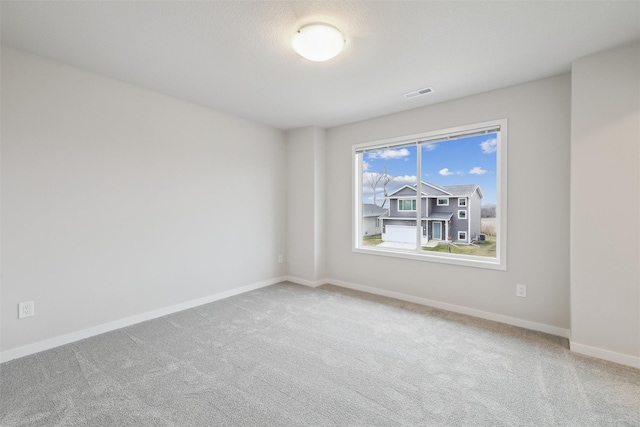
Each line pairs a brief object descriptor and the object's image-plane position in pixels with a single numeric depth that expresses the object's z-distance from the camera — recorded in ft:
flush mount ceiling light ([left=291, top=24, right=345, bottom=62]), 6.43
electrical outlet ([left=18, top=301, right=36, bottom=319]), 7.61
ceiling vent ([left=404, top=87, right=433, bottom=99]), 9.97
